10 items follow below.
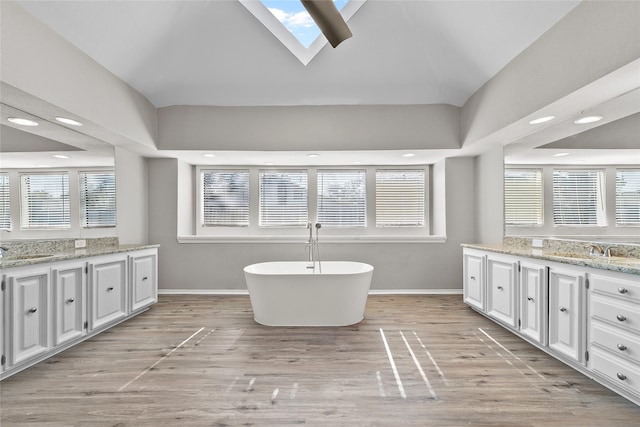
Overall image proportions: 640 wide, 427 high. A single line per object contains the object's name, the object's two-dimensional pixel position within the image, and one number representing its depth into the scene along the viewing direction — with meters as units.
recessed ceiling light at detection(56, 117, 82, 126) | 2.84
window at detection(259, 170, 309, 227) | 5.00
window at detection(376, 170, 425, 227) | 5.02
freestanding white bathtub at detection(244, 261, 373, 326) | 3.15
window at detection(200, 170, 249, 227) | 5.04
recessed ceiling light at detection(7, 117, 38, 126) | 2.60
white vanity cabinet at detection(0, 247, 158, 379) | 2.12
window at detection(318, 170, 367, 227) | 4.99
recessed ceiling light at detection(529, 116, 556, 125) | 2.81
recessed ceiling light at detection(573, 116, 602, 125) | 2.57
